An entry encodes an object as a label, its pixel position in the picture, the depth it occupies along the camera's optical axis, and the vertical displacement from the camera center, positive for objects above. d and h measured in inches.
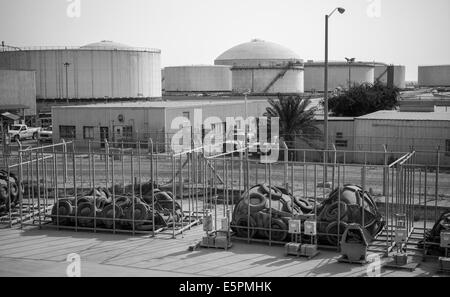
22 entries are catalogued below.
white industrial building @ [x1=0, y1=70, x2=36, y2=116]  2292.1 +107.8
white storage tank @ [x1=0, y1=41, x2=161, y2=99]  2881.4 +237.6
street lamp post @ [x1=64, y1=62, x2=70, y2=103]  2802.7 +166.1
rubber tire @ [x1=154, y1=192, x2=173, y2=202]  814.1 -104.9
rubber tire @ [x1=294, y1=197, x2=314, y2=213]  738.8 -107.6
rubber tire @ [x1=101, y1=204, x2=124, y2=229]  759.1 -119.1
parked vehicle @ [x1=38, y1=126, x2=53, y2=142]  1927.9 -50.2
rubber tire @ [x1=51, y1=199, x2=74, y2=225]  783.7 -118.8
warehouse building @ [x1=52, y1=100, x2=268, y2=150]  1636.3 -5.9
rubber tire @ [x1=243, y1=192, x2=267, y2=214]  695.7 -97.4
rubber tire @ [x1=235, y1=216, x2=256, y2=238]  696.4 -124.8
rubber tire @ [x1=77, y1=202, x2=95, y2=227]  772.0 -120.7
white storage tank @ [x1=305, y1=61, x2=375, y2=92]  3981.3 +280.9
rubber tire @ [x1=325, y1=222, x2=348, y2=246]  649.0 -123.4
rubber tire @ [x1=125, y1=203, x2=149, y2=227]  750.5 -117.1
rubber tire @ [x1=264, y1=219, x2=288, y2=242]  679.7 -127.2
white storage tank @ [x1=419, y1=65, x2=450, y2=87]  5418.3 +367.6
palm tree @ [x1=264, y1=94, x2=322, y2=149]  1498.5 -8.6
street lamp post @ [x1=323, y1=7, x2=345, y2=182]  1032.5 +111.6
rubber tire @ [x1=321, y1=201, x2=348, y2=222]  655.1 -102.8
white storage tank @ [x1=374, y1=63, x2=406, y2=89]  4730.1 +362.5
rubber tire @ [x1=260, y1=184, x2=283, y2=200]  709.9 -87.5
